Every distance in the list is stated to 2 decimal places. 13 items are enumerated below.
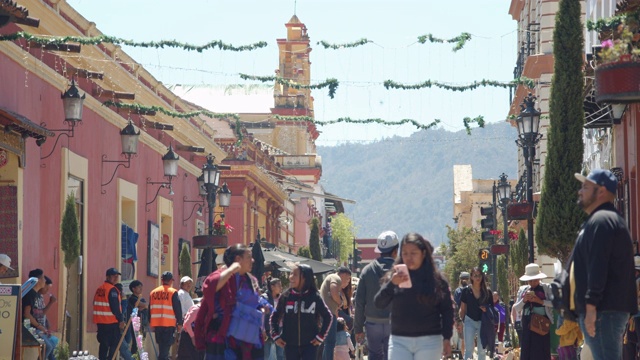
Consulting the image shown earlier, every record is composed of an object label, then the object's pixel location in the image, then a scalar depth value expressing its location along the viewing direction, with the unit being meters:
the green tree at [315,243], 64.75
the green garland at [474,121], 23.81
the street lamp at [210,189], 29.47
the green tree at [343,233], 109.25
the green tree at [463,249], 57.53
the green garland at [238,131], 26.43
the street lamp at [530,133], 23.58
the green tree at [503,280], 36.91
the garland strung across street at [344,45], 22.03
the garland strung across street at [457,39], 21.82
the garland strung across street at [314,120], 23.98
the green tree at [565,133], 20.98
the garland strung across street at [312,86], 22.09
